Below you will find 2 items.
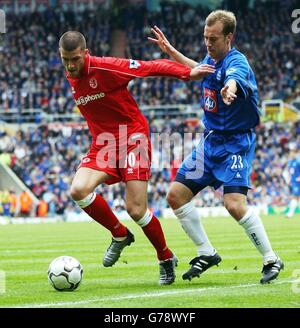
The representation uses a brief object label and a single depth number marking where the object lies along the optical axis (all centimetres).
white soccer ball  1708
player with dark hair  1786
